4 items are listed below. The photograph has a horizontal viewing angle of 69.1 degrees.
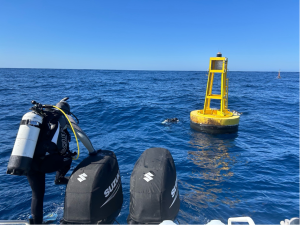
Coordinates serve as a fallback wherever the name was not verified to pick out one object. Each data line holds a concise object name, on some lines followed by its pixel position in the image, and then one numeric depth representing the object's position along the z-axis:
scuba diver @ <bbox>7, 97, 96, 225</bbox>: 2.66
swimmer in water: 12.93
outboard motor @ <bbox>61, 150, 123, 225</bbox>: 2.74
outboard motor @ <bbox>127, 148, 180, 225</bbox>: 2.79
